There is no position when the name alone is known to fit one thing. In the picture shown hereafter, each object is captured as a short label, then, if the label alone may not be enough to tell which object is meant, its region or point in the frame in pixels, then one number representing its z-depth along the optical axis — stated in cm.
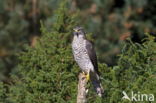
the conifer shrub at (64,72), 1684
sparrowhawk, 1812
